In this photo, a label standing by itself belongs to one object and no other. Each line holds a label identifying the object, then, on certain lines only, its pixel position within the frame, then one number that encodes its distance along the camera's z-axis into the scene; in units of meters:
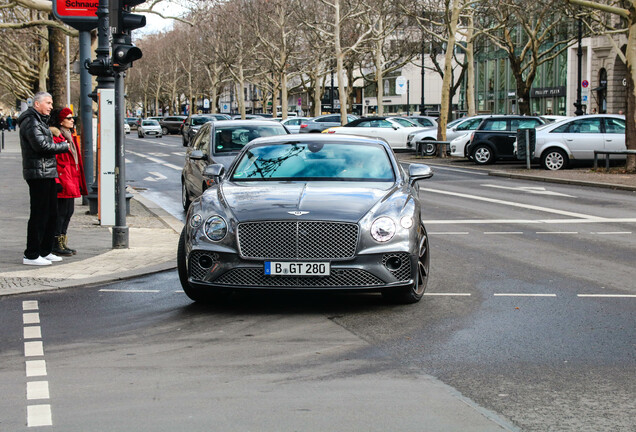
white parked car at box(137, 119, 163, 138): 76.25
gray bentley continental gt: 7.51
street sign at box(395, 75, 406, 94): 54.84
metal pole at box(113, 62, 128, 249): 11.44
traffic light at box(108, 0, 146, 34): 11.26
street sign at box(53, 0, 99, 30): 14.77
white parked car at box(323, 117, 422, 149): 39.50
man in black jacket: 10.02
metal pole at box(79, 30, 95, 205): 16.84
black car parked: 30.98
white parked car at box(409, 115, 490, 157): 36.75
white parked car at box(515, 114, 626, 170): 27.47
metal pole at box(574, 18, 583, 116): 46.58
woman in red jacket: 10.94
